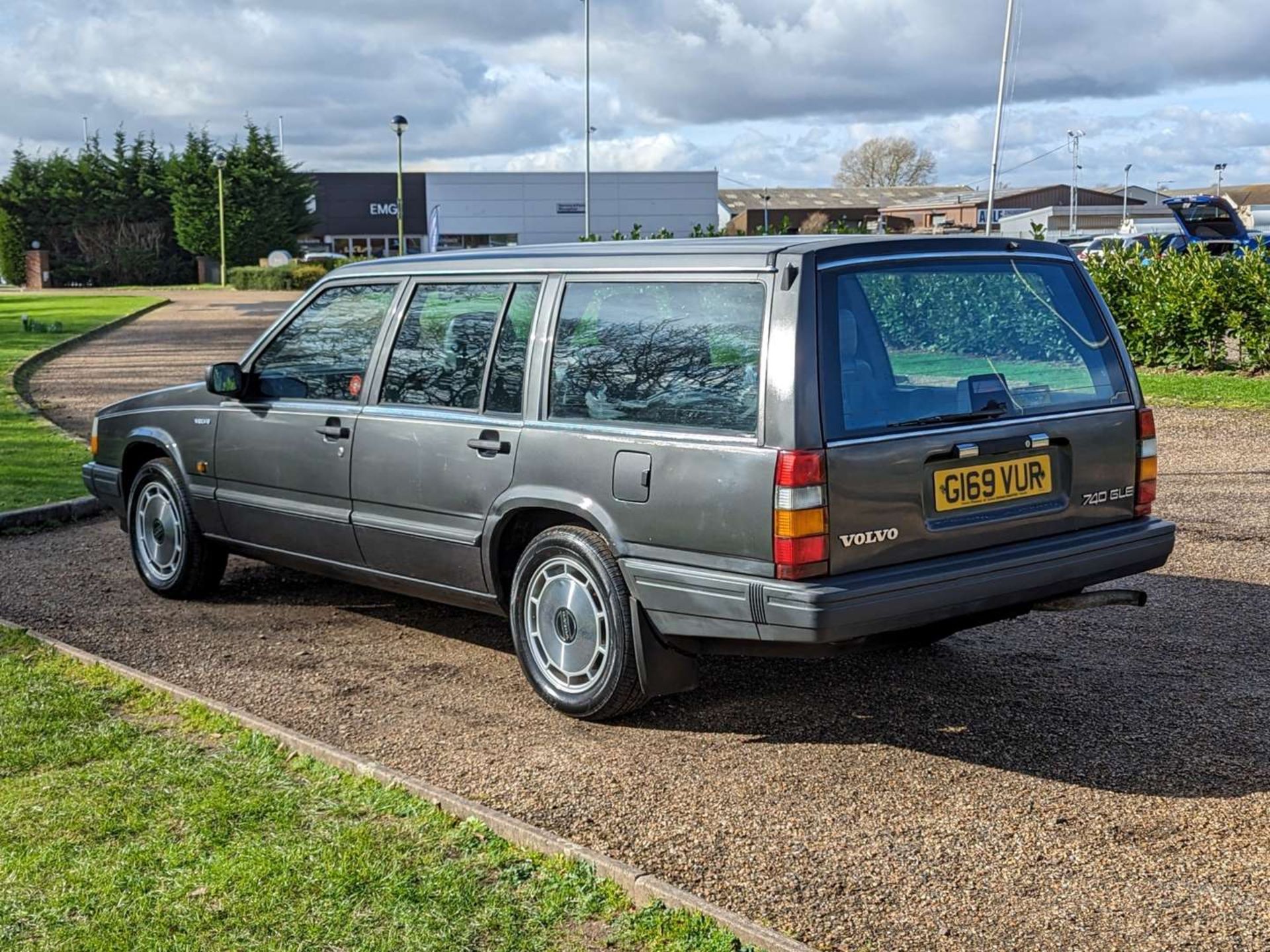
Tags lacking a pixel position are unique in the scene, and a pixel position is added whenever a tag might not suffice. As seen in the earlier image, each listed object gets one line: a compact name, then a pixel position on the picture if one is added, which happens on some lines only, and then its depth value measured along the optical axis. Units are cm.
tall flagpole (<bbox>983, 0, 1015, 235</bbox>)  2894
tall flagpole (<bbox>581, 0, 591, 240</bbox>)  4324
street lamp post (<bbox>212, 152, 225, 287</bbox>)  6012
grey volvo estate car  455
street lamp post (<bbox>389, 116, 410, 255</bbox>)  3701
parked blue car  3325
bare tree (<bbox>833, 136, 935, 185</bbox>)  11094
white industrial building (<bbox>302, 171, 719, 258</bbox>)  7500
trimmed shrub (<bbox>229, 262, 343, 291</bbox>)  5300
